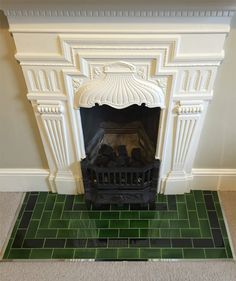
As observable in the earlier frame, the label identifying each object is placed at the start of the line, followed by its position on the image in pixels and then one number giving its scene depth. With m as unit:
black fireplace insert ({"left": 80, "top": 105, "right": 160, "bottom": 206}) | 1.78
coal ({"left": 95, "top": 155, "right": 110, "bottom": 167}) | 1.83
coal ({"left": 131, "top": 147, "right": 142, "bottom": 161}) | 1.86
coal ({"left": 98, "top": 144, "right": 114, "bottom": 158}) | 1.88
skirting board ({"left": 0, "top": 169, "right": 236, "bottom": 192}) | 1.94
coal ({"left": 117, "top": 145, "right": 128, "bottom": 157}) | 1.88
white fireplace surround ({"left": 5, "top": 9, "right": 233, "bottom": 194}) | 1.28
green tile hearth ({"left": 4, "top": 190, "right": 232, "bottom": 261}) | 1.73
